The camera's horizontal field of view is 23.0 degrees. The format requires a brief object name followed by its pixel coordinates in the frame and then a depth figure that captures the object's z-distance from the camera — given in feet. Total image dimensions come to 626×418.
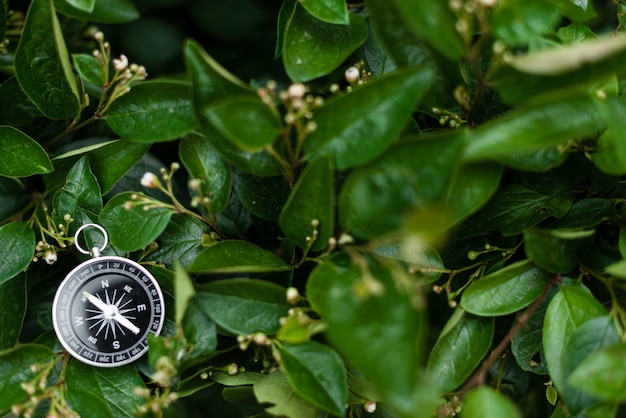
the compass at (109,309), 2.05
